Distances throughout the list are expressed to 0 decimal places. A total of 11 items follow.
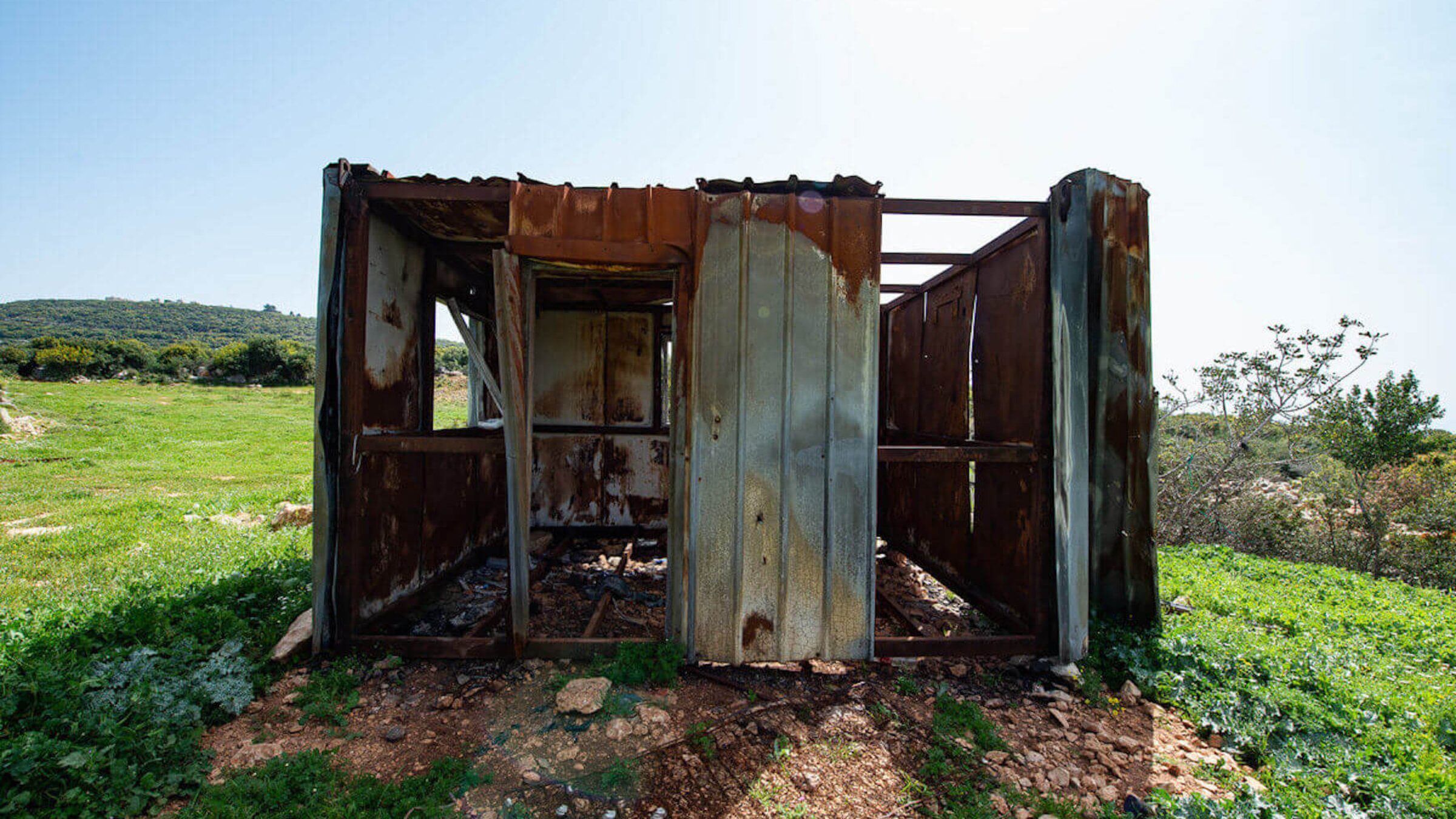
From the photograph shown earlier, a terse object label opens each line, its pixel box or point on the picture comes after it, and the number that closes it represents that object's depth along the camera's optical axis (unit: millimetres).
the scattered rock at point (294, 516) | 6611
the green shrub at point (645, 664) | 3203
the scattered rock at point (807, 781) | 2527
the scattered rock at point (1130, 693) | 3244
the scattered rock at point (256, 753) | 2545
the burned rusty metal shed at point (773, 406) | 3328
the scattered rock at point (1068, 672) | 3398
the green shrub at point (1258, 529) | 8281
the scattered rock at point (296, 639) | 3328
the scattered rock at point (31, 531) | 5840
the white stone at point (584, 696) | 2918
